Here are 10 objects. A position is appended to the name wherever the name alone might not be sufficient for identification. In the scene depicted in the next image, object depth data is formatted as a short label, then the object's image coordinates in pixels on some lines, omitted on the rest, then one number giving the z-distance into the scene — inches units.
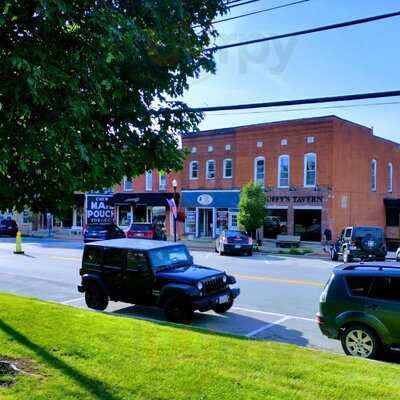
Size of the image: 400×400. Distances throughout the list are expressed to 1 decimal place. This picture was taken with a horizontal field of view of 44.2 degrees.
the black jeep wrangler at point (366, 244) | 894.4
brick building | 1296.8
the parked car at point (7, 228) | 1724.9
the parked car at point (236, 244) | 1048.2
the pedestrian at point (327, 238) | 1222.9
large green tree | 161.0
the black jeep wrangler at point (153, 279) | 402.6
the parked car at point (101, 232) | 1235.4
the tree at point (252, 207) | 1224.2
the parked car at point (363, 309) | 307.4
